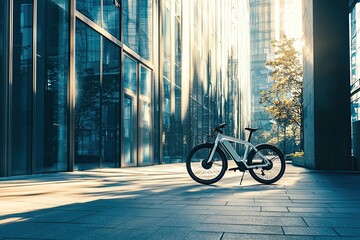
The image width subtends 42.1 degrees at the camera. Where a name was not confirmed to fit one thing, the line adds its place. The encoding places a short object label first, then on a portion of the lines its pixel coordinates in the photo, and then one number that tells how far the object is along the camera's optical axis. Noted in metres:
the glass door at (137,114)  16.52
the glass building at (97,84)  10.08
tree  31.81
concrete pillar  12.75
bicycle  8.43
